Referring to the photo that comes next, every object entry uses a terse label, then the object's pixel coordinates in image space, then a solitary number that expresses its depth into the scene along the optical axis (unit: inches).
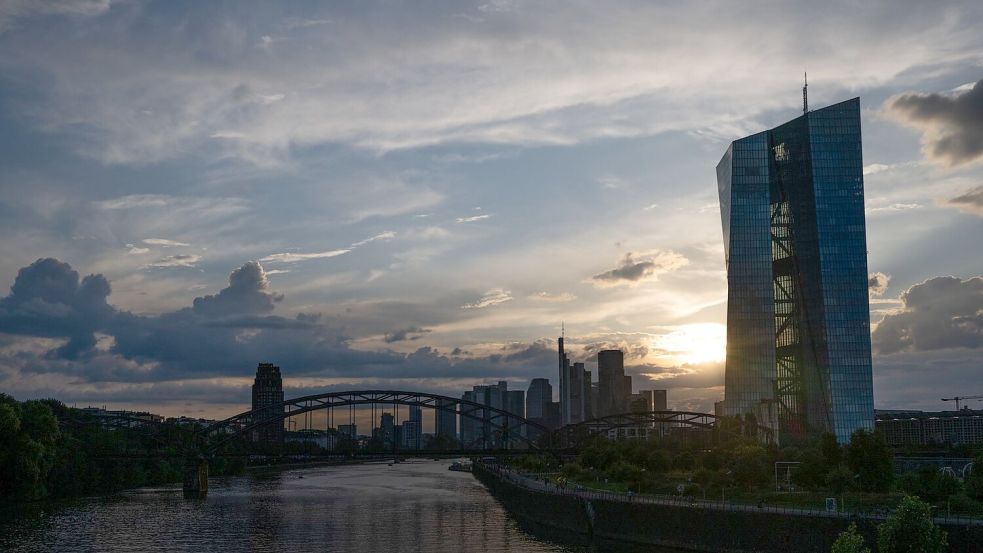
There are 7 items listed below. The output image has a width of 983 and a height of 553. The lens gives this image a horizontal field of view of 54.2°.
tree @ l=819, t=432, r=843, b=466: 3890.3
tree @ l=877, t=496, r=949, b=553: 1605.6
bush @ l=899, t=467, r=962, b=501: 2817.4
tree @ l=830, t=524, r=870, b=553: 1443.2
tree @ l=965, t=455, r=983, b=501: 2758.4
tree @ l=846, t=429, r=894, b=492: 3437.5
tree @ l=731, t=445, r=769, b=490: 3730.3
